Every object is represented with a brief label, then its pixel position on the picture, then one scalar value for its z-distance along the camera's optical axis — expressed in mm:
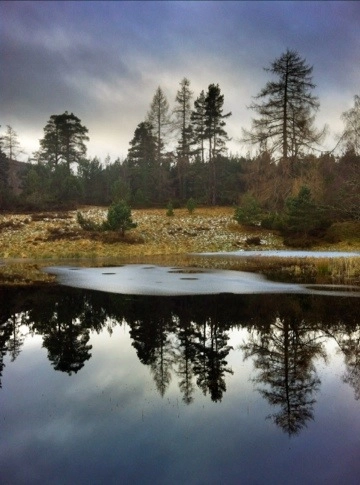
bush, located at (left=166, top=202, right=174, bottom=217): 42156
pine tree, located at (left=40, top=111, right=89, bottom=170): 61934
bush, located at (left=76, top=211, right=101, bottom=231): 35738
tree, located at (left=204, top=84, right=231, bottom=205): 50531
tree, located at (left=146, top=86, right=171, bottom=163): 55000
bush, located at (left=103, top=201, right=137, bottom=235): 33062
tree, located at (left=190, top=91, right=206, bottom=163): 51594
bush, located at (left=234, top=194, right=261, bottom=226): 37406
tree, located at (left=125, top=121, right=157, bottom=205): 56612
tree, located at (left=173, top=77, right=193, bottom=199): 54750
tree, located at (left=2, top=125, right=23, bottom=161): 65625
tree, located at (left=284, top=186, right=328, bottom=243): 31672
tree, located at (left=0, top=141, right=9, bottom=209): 47375
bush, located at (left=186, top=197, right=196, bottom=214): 42638
